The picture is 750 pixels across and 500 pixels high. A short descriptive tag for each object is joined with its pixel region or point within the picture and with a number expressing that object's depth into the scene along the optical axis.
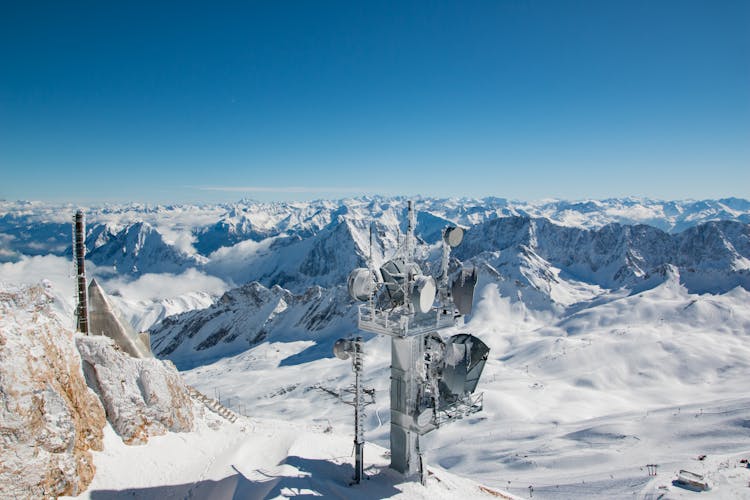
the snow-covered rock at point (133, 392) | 22.86
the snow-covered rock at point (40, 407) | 15.84
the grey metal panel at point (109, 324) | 28.55
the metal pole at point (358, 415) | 22.62
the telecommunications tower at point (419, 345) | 22.44
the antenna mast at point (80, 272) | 26.22
